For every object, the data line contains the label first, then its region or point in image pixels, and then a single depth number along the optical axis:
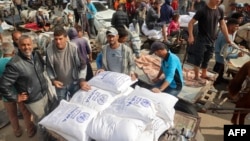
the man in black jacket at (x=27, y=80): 2.98
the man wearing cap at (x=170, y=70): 3.40
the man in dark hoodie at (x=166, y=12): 7.56
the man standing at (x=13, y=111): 3.66
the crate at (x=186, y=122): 3.08
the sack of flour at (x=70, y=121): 2.63
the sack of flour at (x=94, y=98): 2.93
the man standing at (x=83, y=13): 8.36
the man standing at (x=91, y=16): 8.41
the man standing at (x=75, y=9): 8.91
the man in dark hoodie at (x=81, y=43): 4.88
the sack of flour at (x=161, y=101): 2.85
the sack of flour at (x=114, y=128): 2.49
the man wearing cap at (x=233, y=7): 8.76
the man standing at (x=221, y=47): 5.07
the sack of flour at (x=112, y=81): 3.14
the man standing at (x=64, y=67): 3.31
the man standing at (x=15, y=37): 4.13
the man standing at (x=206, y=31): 4.09
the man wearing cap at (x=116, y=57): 3.61
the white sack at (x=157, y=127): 2.70
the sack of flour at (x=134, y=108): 2.63
